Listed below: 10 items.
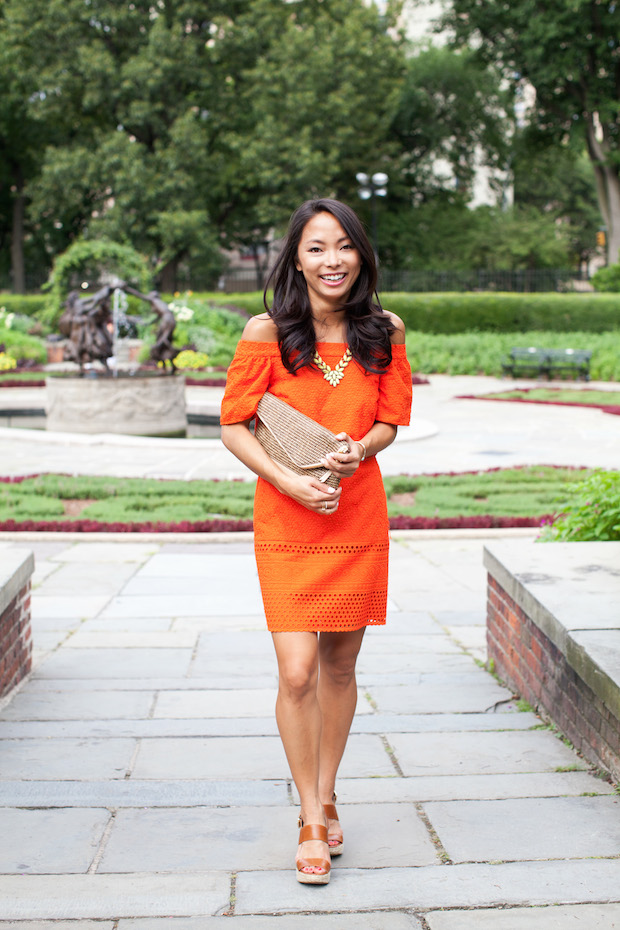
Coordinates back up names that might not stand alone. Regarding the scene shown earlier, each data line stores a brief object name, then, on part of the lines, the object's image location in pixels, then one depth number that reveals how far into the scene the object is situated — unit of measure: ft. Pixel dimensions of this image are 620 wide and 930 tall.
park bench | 76.54
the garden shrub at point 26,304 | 111.69
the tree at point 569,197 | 169.07
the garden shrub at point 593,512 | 17.85
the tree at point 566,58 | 108.37
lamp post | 90.99
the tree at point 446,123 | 145.89
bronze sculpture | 53.06
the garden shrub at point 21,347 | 85.25
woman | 9.03
